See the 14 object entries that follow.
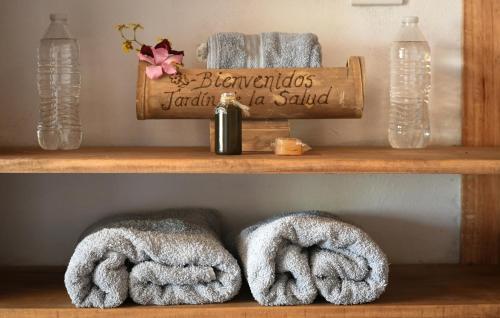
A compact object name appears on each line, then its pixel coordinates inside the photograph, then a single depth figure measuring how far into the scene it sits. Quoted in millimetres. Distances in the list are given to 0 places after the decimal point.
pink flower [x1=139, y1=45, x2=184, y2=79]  1656
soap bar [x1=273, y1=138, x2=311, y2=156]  1598
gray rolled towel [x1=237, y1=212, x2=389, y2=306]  1506
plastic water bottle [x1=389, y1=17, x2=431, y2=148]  1814
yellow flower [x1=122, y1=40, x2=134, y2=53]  1703
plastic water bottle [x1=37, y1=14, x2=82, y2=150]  1789
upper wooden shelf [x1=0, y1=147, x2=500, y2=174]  1504
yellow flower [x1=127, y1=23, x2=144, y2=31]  1735
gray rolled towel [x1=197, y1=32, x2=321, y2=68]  1688
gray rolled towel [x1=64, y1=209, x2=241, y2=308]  1494
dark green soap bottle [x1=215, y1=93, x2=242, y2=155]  1585
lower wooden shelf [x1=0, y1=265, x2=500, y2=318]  1500
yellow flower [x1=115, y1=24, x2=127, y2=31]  1713
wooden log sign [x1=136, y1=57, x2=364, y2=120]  1652
